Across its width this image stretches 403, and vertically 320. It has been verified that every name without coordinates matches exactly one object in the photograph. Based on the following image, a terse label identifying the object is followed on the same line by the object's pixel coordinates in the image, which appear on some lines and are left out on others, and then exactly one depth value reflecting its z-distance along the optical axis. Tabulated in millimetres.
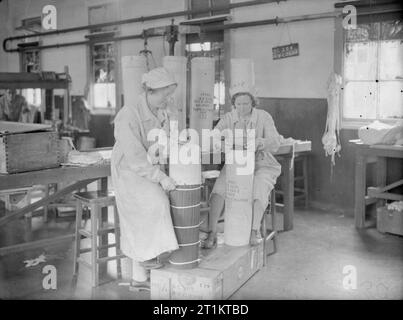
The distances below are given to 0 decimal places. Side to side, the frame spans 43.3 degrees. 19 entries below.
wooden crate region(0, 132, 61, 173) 3485
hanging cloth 6023
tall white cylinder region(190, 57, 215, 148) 4668
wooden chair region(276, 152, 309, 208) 6379
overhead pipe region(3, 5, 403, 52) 5965
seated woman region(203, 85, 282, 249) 4137
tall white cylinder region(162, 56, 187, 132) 4658
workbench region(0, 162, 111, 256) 3479
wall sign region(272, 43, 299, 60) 6490
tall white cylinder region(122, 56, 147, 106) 4871
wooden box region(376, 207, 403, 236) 5000
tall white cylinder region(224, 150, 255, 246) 3982
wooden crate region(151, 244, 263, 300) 3262
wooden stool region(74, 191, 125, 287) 3721
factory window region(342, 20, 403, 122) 5777
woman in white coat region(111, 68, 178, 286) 3289
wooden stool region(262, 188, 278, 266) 4613
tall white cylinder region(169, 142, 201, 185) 3295
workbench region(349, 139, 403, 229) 5289
